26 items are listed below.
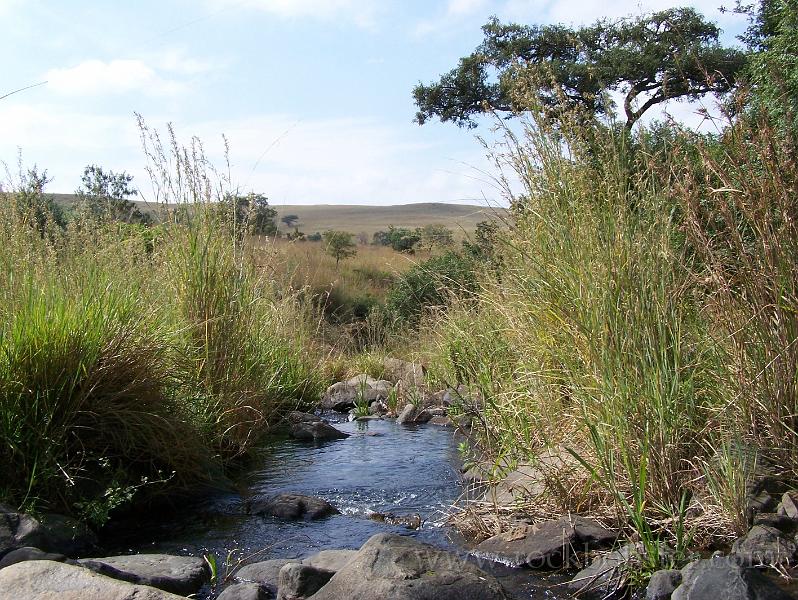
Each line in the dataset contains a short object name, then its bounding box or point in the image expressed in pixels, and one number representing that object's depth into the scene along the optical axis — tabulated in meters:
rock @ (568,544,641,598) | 3.58
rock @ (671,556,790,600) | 3.08
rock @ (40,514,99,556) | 4.14
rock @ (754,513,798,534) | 3.76
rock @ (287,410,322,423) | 8.14
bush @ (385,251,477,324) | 13.75
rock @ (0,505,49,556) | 3.81
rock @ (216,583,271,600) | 3.59
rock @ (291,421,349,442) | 7.75
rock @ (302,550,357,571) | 3.89
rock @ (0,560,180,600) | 3.16
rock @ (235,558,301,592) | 3.85
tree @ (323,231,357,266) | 24.06
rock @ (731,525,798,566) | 3.58
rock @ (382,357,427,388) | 10.45
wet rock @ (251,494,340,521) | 5.03
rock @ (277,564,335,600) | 3.60
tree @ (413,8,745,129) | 18.12
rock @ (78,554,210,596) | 3.64
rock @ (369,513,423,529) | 4.83
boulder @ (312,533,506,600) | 3.32
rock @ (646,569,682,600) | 3.35
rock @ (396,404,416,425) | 8.88
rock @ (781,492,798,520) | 3.81
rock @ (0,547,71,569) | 3.62
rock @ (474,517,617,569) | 3.89
